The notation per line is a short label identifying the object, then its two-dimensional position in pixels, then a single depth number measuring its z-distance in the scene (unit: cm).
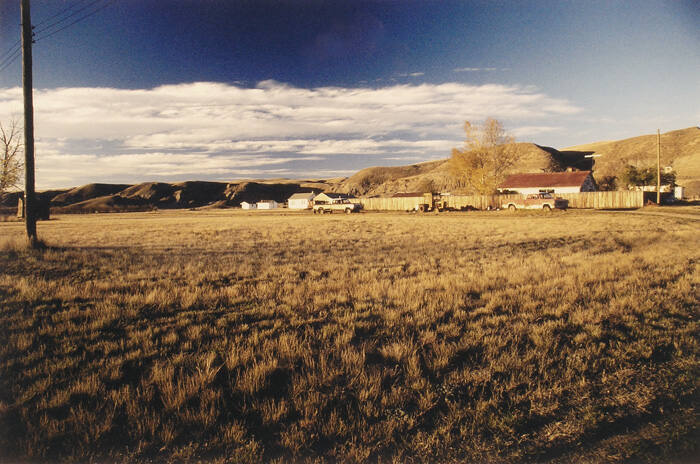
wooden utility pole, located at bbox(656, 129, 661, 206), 4268
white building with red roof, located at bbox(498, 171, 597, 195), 6016
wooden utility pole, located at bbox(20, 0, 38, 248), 1337
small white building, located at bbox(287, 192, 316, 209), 11141
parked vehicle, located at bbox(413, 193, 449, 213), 5853
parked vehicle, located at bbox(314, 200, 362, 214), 6631
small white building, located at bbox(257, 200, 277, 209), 11838
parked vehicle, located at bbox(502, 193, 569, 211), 4325
